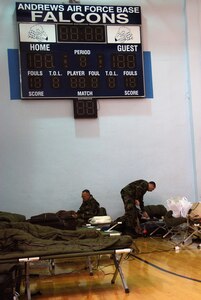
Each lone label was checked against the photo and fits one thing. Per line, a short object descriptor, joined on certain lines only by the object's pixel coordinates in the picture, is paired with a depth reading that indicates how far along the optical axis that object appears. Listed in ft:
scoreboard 29.45
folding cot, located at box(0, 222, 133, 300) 12.97
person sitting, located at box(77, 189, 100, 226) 28.53
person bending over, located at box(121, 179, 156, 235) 28.63
